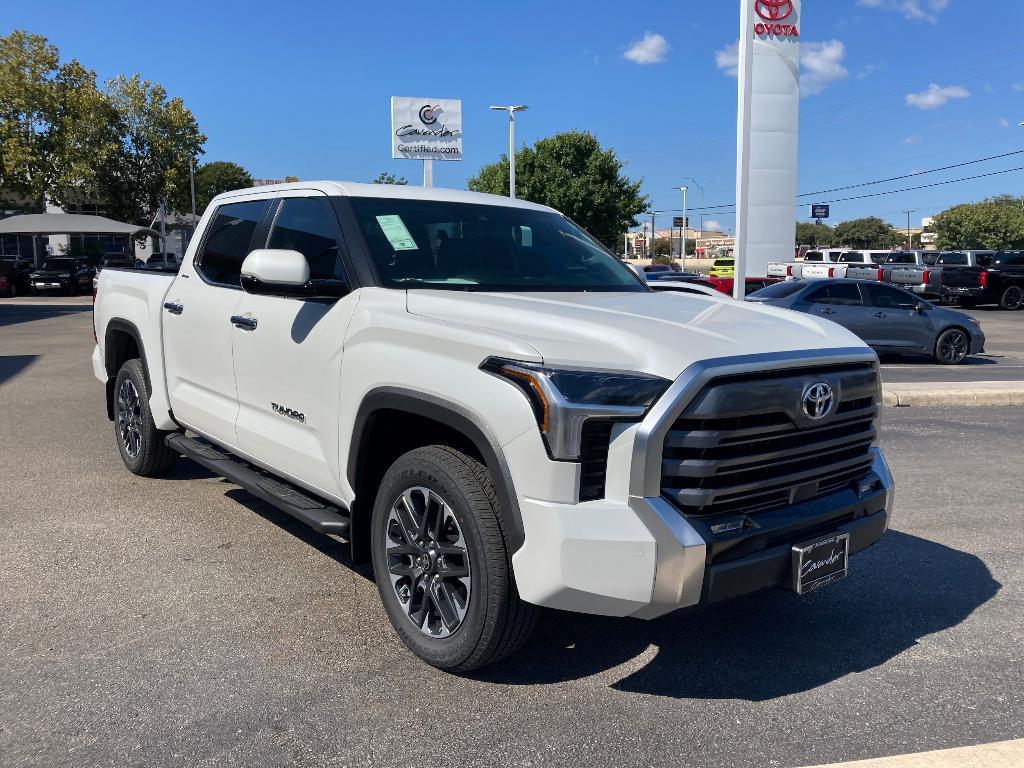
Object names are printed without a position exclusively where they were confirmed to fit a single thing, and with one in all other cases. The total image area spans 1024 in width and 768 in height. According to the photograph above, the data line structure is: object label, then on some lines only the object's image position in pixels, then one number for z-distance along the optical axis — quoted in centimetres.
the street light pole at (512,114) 4284
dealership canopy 3628
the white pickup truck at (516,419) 281
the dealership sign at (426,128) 3859
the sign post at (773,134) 3362
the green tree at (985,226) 8469
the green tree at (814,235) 13462
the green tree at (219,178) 8192
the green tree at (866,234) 12700
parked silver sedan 1490
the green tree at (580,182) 5159
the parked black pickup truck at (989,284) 2922
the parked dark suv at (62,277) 3114
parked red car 2517
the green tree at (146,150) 4866
